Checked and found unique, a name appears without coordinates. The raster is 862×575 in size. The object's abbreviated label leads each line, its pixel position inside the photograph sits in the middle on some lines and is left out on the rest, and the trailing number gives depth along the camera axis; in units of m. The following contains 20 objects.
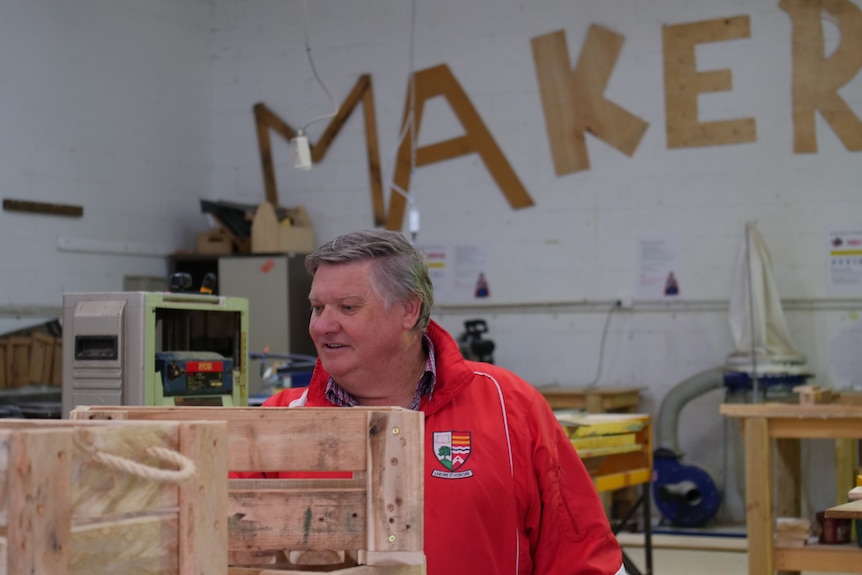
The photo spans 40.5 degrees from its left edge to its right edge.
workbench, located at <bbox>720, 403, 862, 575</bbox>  4.84
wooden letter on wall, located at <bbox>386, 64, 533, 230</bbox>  8.26
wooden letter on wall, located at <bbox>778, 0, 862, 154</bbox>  7.47
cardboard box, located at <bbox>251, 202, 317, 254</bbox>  8.17
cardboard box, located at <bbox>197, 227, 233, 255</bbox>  8.39
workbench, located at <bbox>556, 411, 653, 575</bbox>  4.61
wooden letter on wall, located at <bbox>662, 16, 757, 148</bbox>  7.72
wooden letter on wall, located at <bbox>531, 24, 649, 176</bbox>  7.99
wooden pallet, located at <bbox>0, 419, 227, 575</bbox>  1.43
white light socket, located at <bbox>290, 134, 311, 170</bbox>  6.93
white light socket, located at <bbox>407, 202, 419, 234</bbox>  7.86
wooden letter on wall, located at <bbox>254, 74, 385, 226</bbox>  8.59
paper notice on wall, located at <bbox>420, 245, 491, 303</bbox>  8.31
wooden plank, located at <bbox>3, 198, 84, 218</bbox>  7.18
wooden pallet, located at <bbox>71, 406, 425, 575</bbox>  1.91
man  2.46
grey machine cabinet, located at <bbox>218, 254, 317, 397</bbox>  8.06
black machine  7.70
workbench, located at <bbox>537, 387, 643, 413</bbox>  7.41
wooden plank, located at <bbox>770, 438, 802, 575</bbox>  5.88
